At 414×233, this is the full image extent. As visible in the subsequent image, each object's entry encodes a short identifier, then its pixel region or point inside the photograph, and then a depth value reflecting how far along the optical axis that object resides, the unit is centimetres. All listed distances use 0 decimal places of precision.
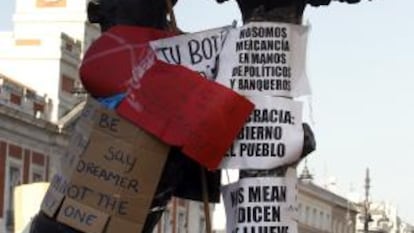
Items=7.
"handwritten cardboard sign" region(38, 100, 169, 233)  564
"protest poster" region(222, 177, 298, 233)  571
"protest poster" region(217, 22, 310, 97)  579
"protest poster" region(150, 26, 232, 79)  582
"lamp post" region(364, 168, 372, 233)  3941
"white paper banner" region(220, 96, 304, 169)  569
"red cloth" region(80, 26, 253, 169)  557
